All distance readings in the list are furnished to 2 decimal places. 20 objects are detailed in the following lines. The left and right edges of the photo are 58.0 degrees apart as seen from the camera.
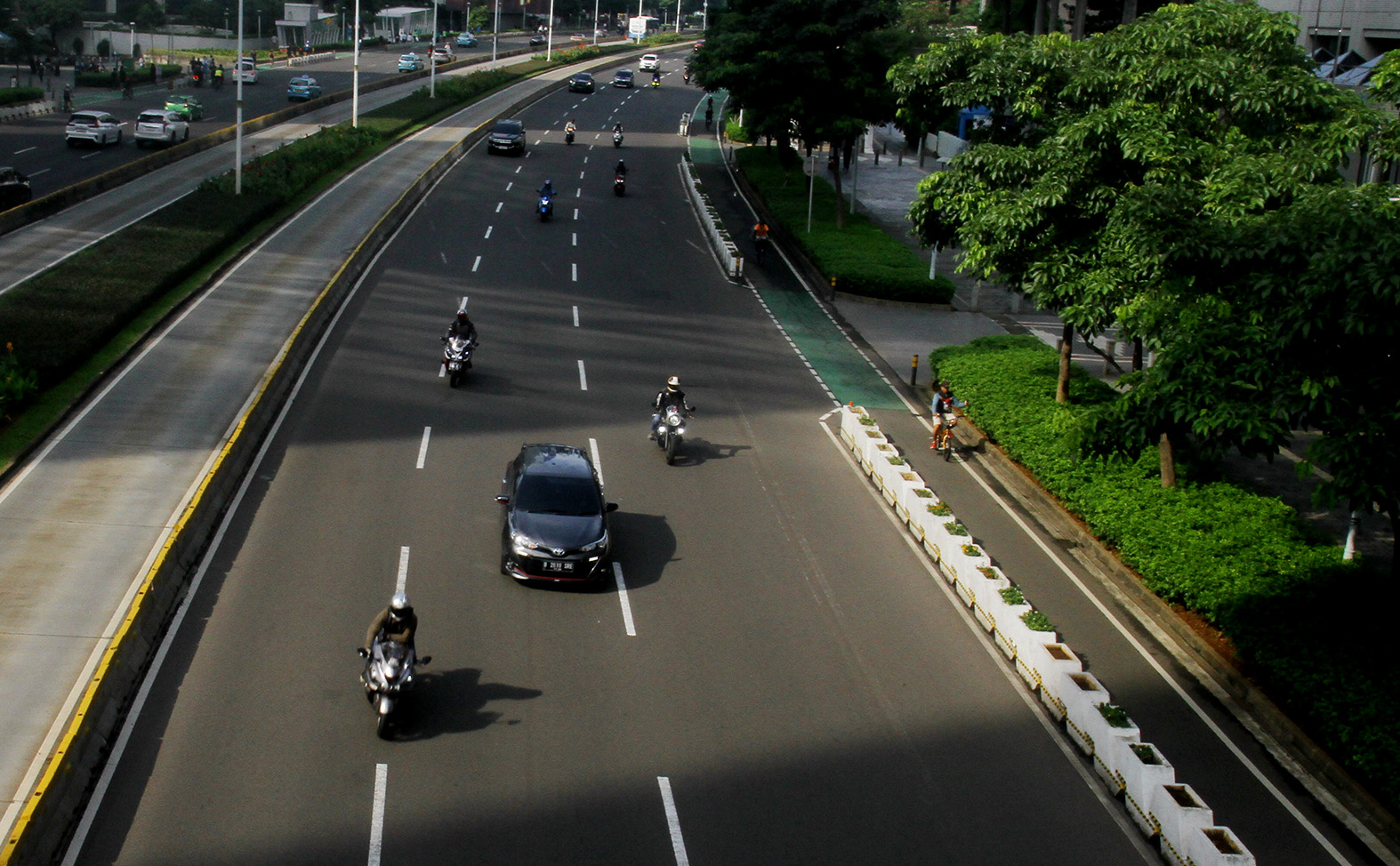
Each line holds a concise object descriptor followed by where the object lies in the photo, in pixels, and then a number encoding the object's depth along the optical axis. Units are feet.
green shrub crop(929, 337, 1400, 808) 47.06
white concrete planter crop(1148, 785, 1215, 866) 40.45
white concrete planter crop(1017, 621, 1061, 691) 52.75
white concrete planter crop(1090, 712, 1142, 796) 45.37
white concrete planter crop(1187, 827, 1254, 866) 38.29
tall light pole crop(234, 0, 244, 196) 148.36
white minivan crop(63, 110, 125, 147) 187.01
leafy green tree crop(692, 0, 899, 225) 154.81
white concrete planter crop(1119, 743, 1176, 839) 43.09
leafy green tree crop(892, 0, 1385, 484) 59.93
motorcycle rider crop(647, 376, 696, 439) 80.02
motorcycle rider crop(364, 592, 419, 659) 45.70
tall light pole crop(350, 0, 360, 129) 216.54
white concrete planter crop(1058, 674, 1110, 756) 47.93
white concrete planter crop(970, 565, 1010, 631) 58.39
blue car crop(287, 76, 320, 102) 263.90
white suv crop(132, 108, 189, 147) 189.37
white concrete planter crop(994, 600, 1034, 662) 54.85
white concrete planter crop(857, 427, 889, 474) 80.38
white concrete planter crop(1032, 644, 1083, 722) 50.85
